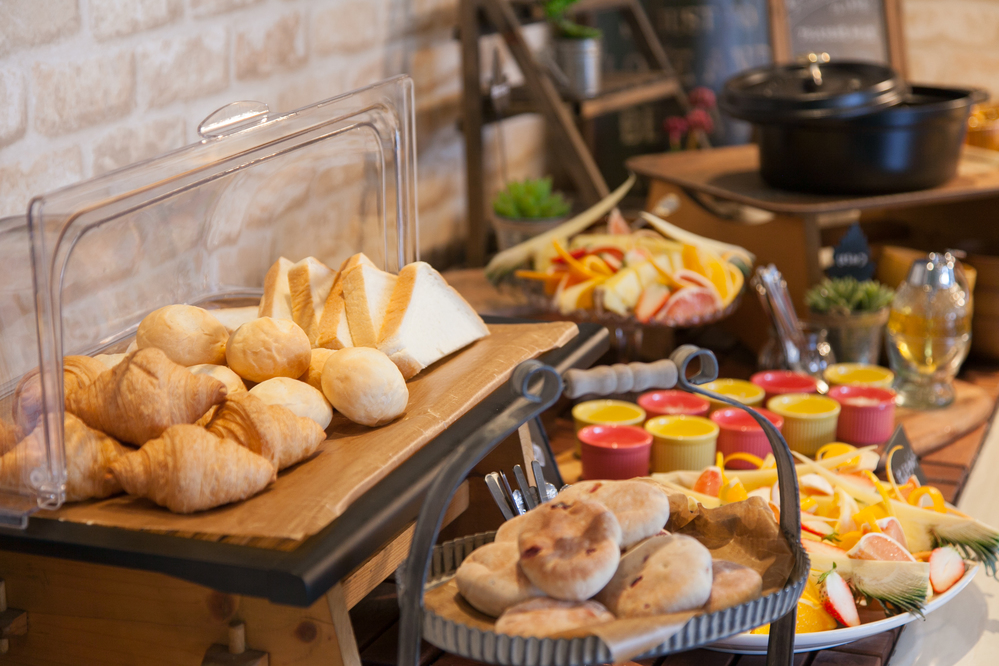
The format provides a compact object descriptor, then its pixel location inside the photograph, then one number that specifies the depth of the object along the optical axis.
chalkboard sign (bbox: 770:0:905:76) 2.53
